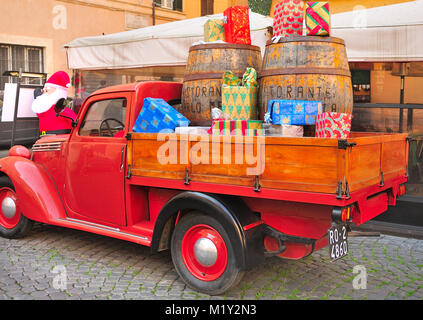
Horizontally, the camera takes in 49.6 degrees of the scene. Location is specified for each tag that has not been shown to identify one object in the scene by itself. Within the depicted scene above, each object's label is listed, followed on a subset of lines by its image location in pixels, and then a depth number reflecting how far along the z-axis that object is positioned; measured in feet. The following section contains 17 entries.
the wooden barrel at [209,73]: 13.37
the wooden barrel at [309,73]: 12.26
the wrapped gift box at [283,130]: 11.21
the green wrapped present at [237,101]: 12.12
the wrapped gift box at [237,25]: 13.51
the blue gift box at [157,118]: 12.25
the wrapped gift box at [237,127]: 11.62
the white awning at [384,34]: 15.66
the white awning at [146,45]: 19.71
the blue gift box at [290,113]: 11.30
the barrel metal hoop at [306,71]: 12.26
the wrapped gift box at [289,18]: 12.80
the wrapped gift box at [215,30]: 14.01
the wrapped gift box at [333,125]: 10.59
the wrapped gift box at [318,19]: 12.37
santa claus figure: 17.66
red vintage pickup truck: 9.75
